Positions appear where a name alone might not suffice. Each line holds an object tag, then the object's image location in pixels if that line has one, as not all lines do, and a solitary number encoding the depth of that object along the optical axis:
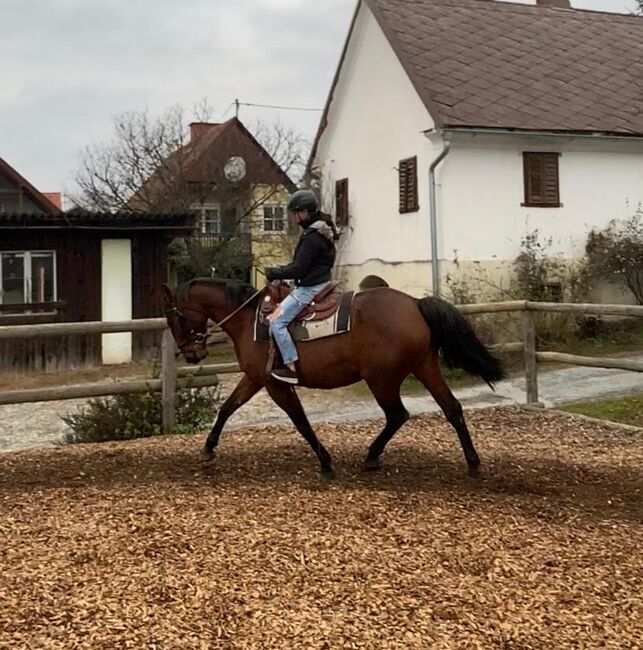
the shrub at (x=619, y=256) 17.59
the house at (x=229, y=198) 23.22
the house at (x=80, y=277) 17.00
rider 6.27
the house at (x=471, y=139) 17.17
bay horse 6.25
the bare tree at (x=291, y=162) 27.06
